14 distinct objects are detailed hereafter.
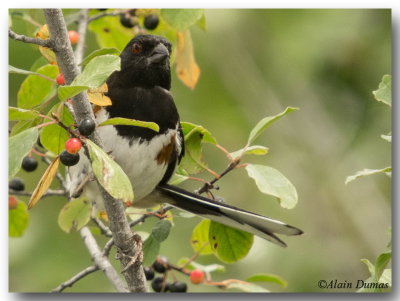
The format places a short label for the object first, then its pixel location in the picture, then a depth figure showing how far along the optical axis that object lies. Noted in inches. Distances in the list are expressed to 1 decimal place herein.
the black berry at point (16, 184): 228.4
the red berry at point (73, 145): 163.9
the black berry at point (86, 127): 165.2
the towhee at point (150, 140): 199.5
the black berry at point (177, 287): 214.5
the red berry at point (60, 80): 190.1
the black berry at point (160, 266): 219.8
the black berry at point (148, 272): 221.8
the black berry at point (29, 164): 224.4
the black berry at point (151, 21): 234.1
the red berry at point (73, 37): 227.3
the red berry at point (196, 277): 217.8
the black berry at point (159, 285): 217.0
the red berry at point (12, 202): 225.0
